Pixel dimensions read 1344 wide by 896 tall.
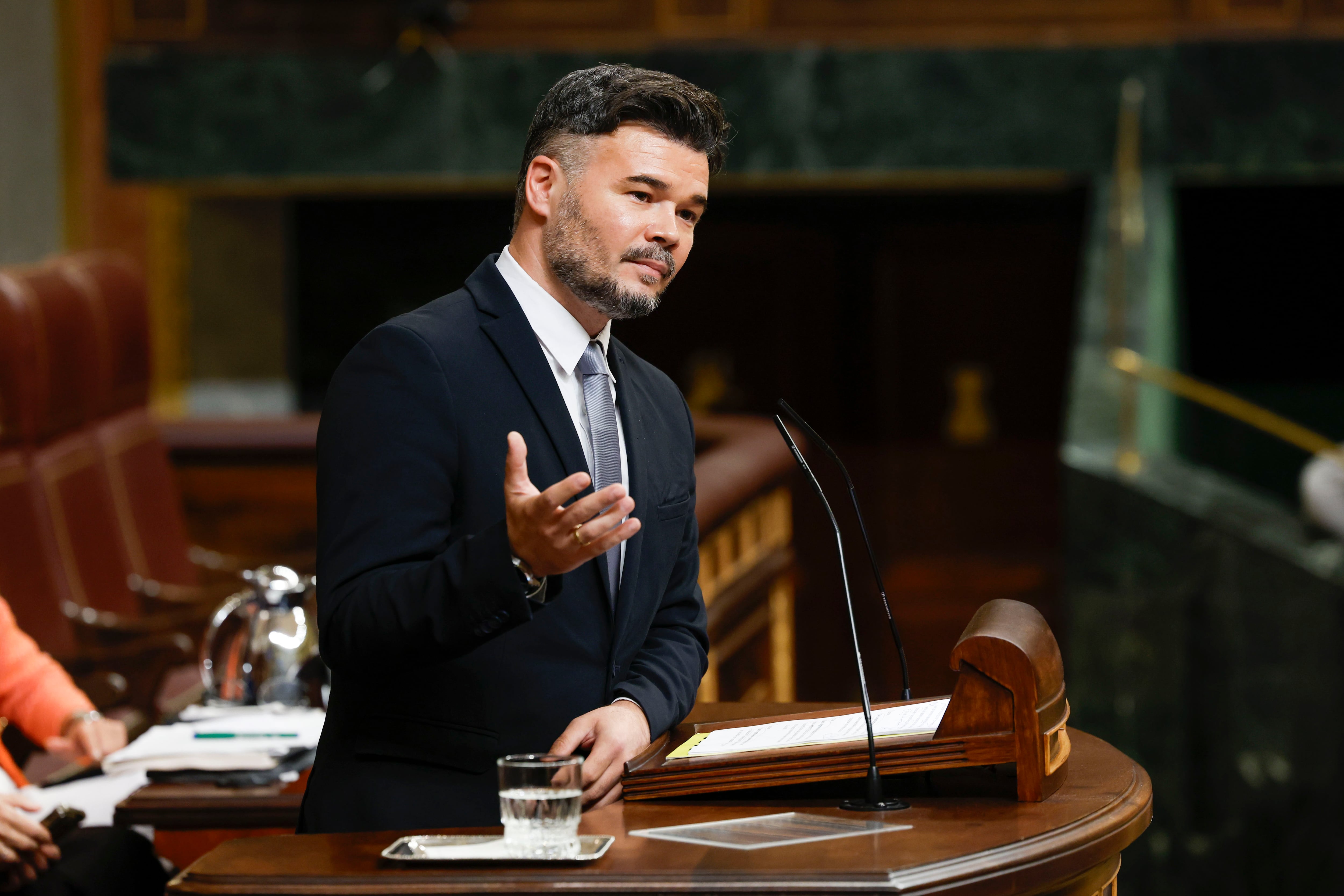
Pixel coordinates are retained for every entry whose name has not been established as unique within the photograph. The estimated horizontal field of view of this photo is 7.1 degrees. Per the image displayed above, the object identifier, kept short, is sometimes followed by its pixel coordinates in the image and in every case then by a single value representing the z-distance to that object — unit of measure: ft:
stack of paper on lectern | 29.75
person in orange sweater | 31.20
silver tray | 28.96
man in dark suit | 29.65
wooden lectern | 29.42
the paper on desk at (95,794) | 32.50
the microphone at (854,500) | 29.60
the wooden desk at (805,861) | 28.81
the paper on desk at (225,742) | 31.92
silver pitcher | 33.12
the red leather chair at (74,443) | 50.71
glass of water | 29.03
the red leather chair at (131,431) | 57.40
